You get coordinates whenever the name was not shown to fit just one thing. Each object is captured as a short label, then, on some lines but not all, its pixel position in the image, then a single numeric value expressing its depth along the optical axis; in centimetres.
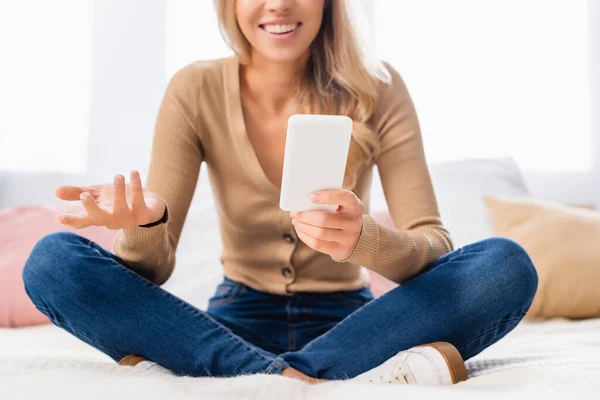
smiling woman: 92
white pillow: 179
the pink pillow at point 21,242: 144
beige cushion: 148
